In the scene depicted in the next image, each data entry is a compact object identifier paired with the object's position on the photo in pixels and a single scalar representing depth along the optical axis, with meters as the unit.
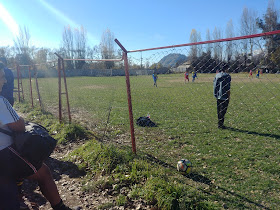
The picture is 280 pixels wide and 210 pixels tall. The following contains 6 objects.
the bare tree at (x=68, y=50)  61.44
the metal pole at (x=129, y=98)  3.82
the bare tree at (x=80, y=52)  60.54
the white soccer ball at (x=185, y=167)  3.69
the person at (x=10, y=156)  1.89
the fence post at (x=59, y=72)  5.93
